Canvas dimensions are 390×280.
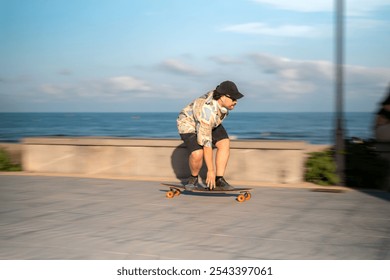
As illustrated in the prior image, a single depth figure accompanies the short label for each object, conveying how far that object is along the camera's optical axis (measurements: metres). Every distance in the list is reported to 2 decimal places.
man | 7.73
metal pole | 9.18
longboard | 7.80
